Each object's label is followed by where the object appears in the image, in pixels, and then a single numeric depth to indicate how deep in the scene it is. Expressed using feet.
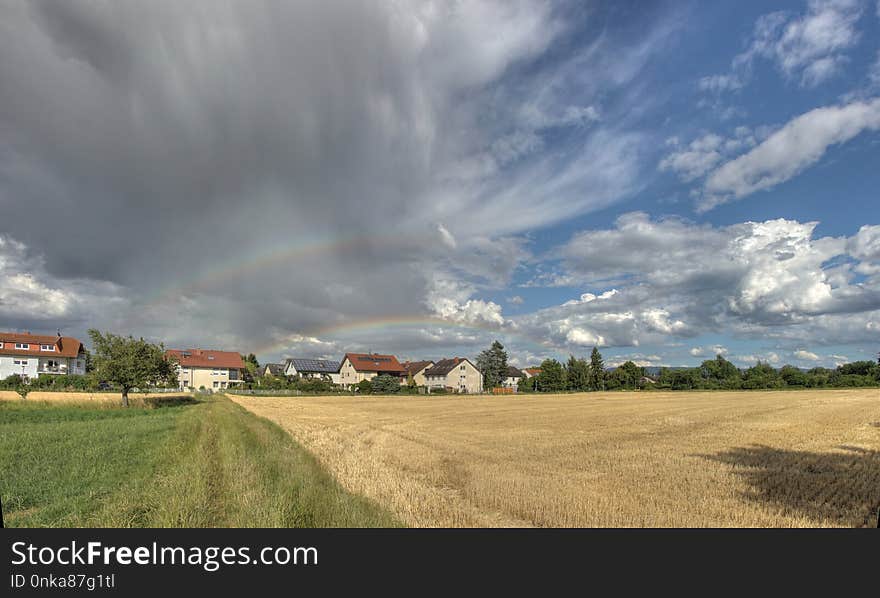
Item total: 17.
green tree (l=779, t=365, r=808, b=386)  393.21
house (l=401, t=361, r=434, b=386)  505.25
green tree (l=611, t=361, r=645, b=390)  439.63
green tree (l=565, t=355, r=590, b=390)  435.53
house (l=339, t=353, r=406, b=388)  467.52
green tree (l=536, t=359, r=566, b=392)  429.38
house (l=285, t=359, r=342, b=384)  506.27
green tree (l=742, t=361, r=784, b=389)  393.70
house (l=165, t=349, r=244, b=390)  427.33
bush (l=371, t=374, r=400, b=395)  347.56
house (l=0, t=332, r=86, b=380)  334.03
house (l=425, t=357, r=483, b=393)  460.96
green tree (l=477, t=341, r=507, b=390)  516.73
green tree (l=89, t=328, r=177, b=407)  149.38
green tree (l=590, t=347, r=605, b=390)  437.58
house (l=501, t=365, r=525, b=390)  527.97
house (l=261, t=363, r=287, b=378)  596.05
